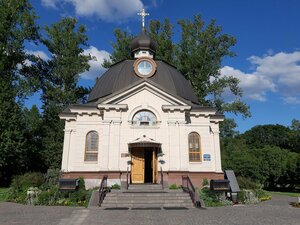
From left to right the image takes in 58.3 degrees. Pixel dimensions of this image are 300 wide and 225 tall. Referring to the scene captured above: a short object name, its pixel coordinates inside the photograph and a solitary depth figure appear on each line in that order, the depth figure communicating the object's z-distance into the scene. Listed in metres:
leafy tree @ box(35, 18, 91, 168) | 27.91
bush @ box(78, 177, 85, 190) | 16.05
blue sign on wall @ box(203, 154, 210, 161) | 18.59
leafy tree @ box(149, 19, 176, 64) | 31.61
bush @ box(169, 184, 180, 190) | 16.21
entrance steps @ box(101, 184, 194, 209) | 13.10
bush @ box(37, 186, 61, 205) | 13.46
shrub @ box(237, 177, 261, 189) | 17.80
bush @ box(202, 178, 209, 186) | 17.80
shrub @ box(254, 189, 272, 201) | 16.15
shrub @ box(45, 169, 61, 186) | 18.49
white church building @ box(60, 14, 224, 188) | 17.67
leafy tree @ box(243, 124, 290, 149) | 68.89
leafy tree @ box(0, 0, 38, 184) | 22.62
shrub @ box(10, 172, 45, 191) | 16.16
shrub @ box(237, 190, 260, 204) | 14.57
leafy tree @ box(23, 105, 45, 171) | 27.76
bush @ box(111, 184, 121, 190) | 16.40
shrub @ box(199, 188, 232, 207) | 13.53
